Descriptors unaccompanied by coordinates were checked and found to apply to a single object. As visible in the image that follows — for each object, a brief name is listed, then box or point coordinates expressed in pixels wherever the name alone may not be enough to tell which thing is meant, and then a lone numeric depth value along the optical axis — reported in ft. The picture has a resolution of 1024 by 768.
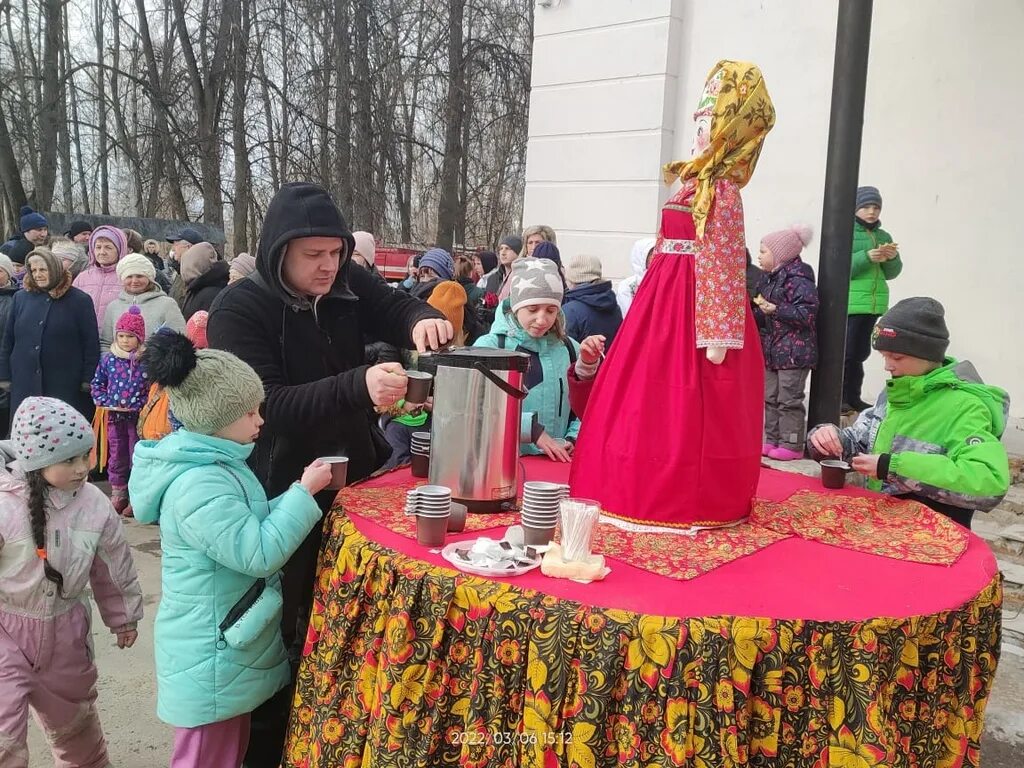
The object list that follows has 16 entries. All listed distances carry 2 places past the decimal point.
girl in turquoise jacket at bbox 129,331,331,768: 6.30
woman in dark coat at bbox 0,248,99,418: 16.69
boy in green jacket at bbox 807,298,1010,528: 7.17
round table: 4.79
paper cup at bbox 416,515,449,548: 5.87
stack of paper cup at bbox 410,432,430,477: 8.18
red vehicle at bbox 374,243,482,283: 40.22
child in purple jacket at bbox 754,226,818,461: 16.76
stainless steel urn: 6.59
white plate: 5.38
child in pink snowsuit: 7.18
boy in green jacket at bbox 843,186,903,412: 16.76
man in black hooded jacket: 7.09
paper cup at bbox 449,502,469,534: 6.29
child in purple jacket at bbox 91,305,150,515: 16.63
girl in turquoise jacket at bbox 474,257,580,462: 9.20
